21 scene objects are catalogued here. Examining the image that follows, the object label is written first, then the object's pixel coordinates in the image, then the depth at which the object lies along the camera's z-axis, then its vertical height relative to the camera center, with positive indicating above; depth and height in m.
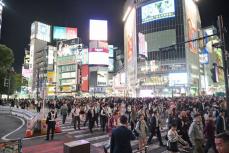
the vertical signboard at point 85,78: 91.44 +6.66
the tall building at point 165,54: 83.00 +17.30
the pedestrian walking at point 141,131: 9.88 -1.59
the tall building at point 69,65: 96.94 +13.07
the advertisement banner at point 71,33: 124.50 +34.02
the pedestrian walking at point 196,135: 7.77 -1.42
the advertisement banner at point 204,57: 99.81 +16.45
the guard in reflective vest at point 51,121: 12.98 -1.49
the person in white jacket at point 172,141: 7.99 -1.64
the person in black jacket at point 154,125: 11.20 -1.53
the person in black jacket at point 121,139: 5.02 -1.00
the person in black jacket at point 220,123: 10.36 -1.34
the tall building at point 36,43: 131.75 +31.04
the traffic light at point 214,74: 15.43 +1.35
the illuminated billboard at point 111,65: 144.62 +18.70
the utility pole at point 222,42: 11.71 +2.76
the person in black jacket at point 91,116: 15.34 -1.50
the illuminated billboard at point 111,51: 146.88 +28.17
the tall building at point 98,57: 97.69 +16.32
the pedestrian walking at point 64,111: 19.08 -1.37
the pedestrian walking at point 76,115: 16.70 -1.49
